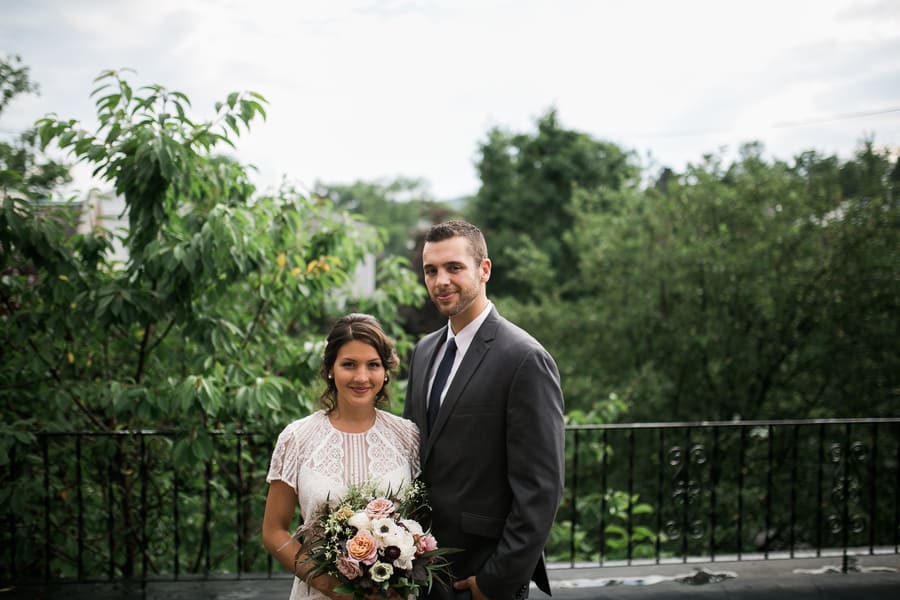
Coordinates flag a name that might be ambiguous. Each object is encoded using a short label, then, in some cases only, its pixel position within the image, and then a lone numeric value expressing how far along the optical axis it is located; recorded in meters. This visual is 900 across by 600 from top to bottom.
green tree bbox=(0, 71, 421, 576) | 3.34
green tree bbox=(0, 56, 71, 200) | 12.73
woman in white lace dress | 2.11
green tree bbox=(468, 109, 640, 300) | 24.06
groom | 2.02
